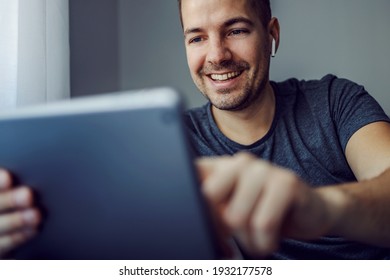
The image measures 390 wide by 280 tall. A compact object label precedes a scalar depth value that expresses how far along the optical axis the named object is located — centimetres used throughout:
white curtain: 67
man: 53
